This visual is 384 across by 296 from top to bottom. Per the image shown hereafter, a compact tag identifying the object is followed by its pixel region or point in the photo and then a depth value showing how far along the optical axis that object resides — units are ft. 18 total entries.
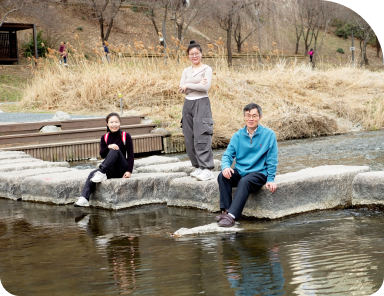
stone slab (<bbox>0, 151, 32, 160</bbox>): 24.79
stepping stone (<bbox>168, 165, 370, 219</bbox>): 14.30
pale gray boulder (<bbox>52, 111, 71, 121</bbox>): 36.24
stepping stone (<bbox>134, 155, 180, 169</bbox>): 20.71
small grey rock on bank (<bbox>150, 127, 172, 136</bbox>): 36.68
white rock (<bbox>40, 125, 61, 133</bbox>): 34.04
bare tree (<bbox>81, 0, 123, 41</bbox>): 99.76
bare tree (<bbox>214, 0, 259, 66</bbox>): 90.83
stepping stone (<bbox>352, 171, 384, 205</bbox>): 14.88
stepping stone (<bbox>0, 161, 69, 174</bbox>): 21.20
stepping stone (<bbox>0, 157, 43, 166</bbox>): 23.08
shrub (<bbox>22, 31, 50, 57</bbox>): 88.43
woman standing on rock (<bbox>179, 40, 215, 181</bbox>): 16.16
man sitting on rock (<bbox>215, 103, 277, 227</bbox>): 13.87
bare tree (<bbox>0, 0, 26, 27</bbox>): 87.72
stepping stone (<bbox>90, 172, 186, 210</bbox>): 16.63
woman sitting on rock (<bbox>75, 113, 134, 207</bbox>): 16.60
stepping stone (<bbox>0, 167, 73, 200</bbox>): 19.30
